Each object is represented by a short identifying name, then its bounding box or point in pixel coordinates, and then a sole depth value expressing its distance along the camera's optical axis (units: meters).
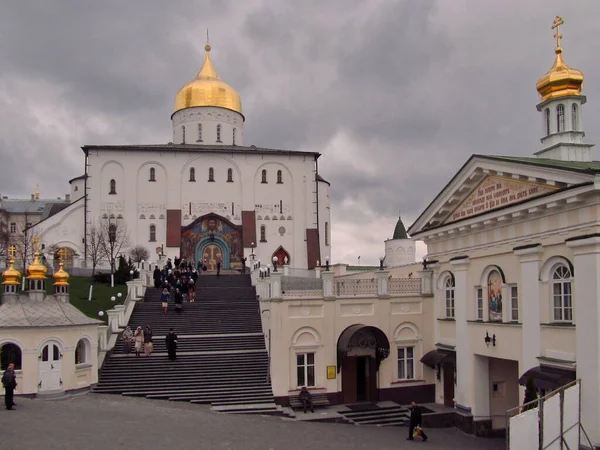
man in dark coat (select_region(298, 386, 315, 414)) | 22.64
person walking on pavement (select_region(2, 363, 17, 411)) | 17.72
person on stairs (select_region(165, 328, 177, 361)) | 24.70
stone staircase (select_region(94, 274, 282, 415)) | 22.52
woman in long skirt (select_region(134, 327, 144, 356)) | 25.17
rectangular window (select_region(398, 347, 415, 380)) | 25.06
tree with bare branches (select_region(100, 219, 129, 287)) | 47.41
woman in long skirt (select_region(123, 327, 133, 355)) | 25.12
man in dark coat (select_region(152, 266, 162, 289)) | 34.56
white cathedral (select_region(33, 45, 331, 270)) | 50.59
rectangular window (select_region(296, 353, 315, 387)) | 23.73
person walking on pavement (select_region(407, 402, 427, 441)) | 19.05
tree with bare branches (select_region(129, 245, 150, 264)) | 48.39
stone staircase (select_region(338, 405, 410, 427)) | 22.05
